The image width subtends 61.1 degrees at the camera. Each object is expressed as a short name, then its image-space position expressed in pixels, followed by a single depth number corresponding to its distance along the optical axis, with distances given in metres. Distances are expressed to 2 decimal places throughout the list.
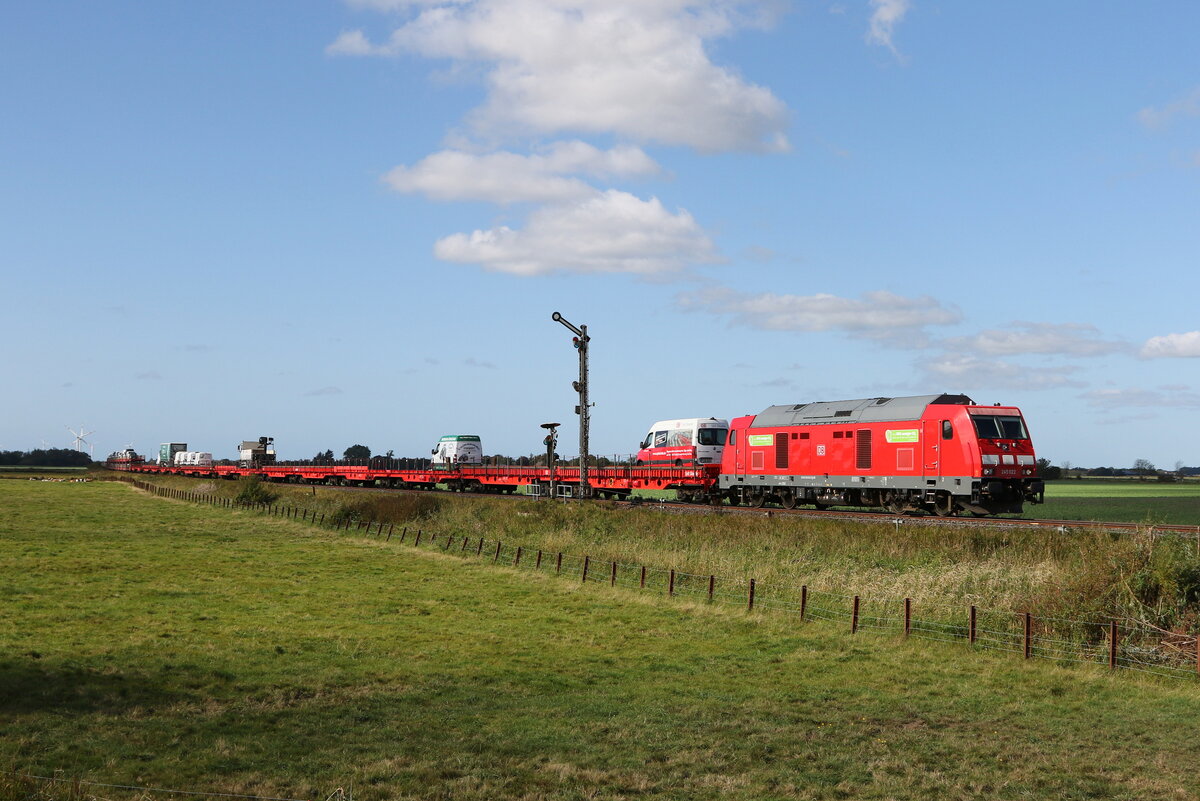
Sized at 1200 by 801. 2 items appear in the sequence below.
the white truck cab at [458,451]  80.19
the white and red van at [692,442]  55.81
